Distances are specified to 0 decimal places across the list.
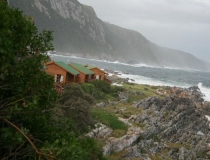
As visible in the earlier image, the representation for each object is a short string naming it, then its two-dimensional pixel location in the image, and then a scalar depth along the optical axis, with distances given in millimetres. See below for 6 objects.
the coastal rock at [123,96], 50238
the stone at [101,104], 40053
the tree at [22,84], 8859
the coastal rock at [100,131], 27672
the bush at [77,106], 24469
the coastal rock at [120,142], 25578
